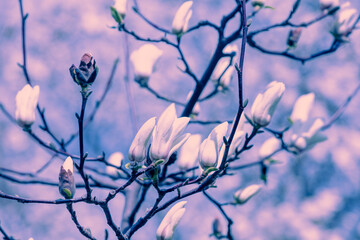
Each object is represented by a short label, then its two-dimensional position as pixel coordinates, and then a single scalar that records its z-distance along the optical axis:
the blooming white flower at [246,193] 1.75
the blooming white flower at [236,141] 1.62
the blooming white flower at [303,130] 1.77
